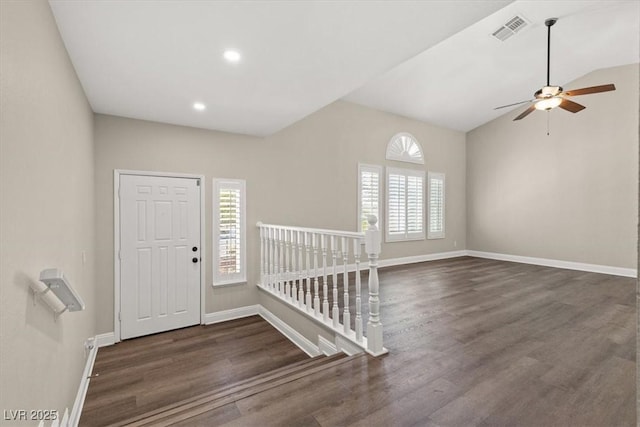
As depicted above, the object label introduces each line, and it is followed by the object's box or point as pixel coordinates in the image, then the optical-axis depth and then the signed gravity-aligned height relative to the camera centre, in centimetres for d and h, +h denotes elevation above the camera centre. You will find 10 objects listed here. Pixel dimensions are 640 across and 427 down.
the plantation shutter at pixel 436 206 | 679 +15
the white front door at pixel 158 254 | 356 -56
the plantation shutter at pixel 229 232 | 411 -30
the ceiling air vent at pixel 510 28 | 389 +264
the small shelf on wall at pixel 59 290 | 137 -41
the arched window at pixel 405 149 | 609 +142
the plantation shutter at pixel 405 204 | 607 +18
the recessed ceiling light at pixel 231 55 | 217 +125
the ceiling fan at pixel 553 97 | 378 +161
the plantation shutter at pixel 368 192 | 560 +42
